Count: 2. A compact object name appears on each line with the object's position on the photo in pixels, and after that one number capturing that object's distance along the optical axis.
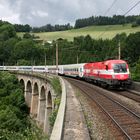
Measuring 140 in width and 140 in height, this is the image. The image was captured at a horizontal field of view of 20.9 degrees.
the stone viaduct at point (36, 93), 47.66
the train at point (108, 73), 35.72
